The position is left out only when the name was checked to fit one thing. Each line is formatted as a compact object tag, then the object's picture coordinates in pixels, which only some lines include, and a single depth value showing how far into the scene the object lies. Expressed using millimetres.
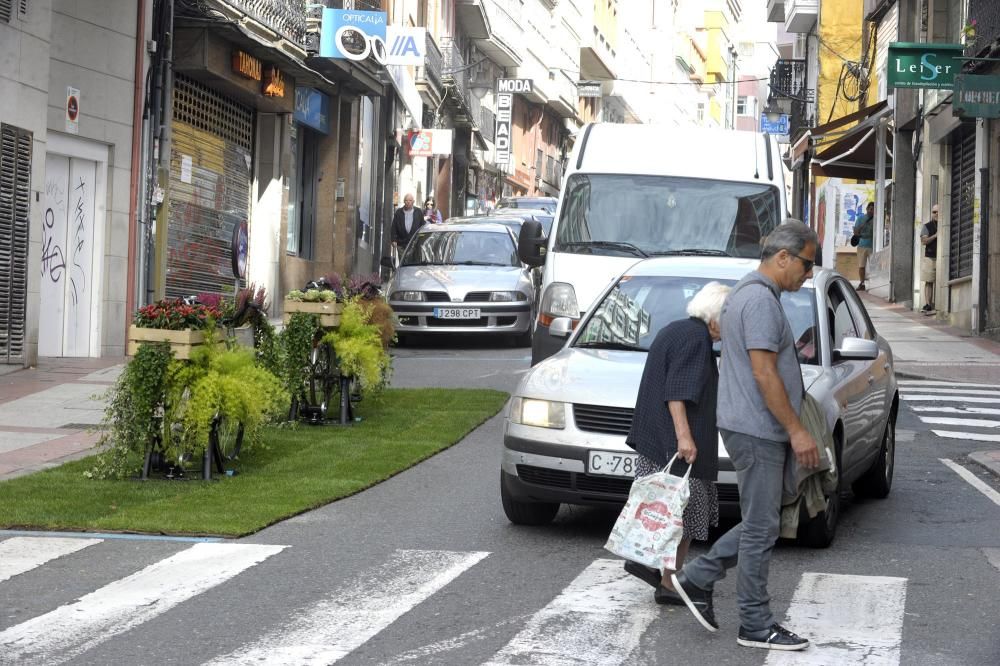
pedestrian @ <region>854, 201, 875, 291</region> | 36812
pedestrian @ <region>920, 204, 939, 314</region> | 30766
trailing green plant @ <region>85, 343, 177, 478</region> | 9922
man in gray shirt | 6137
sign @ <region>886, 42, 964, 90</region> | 24484
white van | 14305
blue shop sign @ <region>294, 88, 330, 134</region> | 29766
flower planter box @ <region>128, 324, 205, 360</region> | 9953
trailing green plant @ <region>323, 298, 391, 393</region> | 13203
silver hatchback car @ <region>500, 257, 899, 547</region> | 8250
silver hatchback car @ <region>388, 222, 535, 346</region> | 21656
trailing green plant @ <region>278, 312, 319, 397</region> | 12844
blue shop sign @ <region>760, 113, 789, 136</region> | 55962
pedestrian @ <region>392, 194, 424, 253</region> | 29750
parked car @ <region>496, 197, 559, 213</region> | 40031
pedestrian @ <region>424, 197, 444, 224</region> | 37219
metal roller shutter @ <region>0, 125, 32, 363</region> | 16719
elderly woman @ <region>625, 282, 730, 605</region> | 6797
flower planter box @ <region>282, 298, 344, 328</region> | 12978
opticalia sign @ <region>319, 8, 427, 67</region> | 27156
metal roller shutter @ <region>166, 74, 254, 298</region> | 23141
